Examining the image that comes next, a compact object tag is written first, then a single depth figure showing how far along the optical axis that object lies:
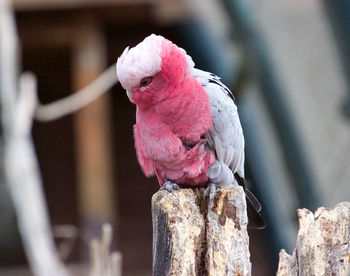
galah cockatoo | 5.43
